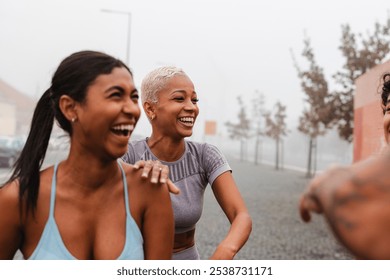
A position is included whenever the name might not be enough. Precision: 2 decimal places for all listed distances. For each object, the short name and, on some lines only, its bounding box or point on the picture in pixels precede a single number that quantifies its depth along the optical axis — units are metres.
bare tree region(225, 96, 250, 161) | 30.77
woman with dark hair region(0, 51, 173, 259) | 1.31
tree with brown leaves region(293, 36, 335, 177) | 11.63
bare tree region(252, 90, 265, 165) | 25.93
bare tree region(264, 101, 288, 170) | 23.11
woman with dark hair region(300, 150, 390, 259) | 0.75
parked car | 15.20
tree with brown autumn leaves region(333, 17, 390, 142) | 10.80
